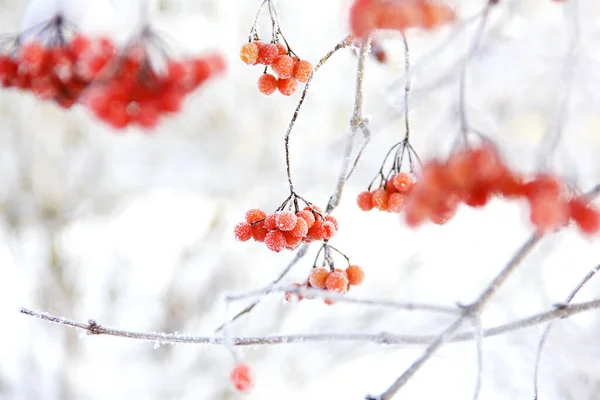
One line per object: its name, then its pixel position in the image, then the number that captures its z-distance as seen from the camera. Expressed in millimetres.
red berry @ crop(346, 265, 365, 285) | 1120
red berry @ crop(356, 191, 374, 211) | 1111
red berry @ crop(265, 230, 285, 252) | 1089
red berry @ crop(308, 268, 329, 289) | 1109
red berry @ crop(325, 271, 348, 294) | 1100
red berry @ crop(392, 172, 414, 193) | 1100
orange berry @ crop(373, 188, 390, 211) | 1104
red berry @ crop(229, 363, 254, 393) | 1052
